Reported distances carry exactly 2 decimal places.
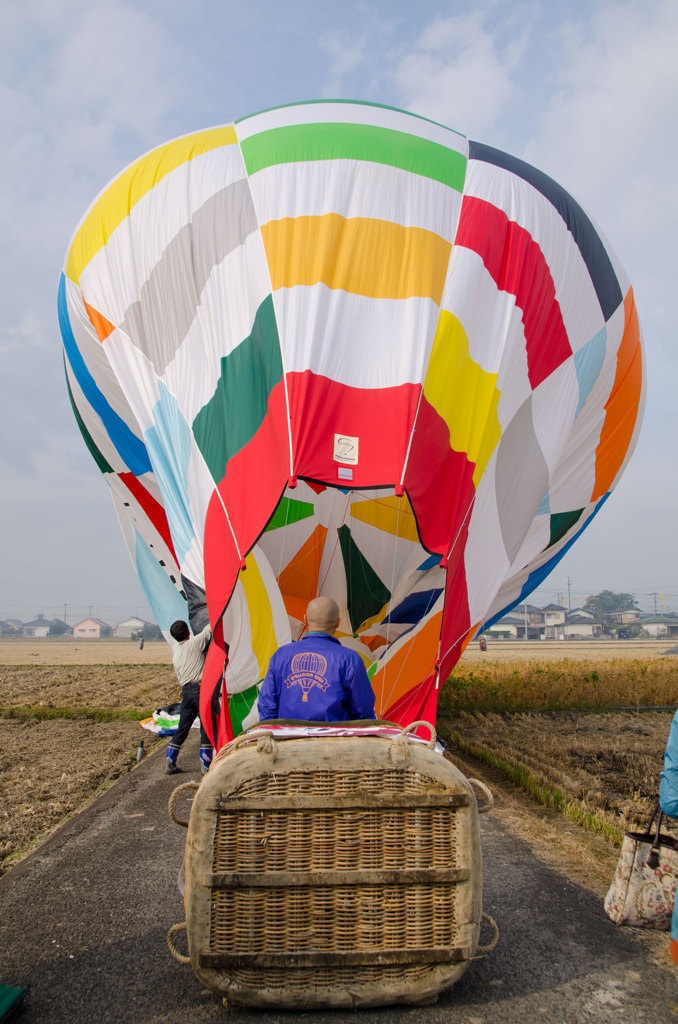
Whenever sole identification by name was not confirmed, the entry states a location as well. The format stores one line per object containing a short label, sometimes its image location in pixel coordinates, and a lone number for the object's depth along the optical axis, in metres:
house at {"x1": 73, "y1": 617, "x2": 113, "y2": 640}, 158.12
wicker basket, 2.75
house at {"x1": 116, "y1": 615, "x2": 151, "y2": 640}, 157.12
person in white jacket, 7.25
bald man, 3.49
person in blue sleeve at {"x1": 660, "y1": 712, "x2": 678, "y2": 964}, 3.10
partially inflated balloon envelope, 5.36
